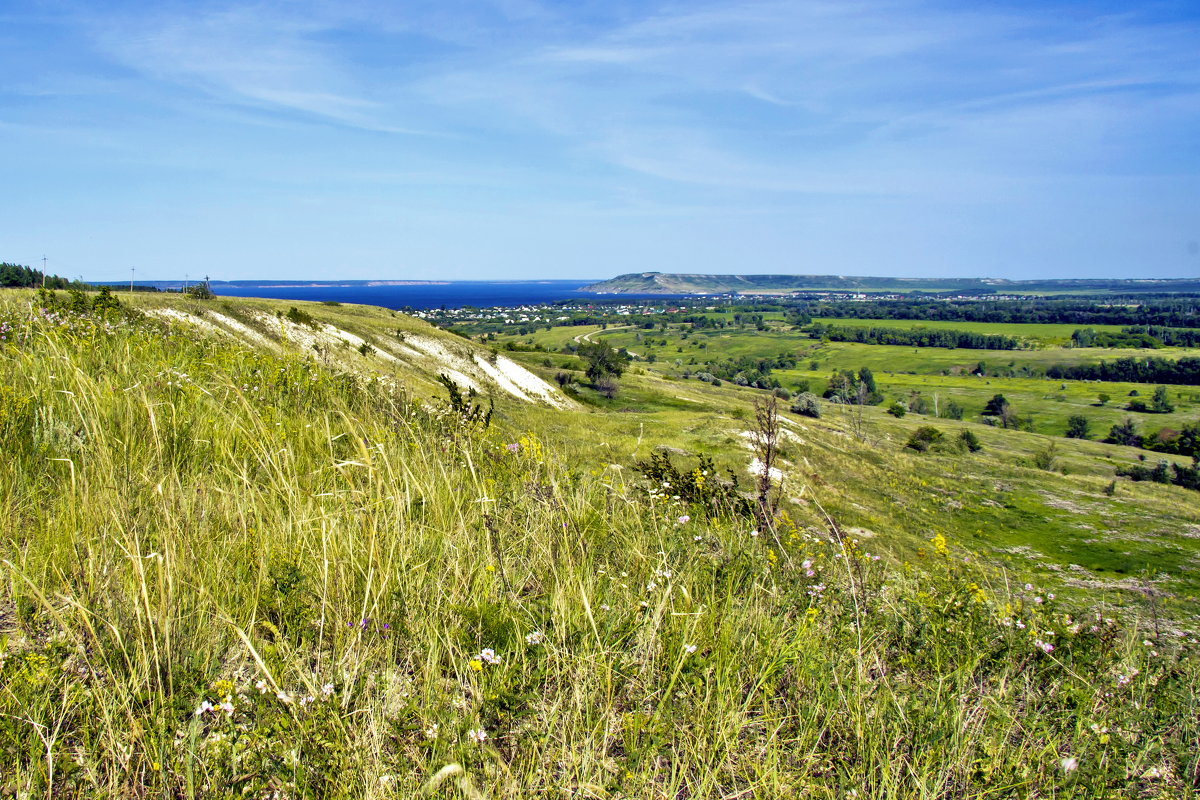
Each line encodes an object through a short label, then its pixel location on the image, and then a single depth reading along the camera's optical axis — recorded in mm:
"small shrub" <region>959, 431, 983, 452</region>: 87625
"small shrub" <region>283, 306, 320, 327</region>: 33625
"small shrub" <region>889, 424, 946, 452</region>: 80750
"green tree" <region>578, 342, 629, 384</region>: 68312
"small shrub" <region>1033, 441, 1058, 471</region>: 84000
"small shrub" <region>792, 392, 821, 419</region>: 96875
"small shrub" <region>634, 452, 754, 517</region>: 5357
